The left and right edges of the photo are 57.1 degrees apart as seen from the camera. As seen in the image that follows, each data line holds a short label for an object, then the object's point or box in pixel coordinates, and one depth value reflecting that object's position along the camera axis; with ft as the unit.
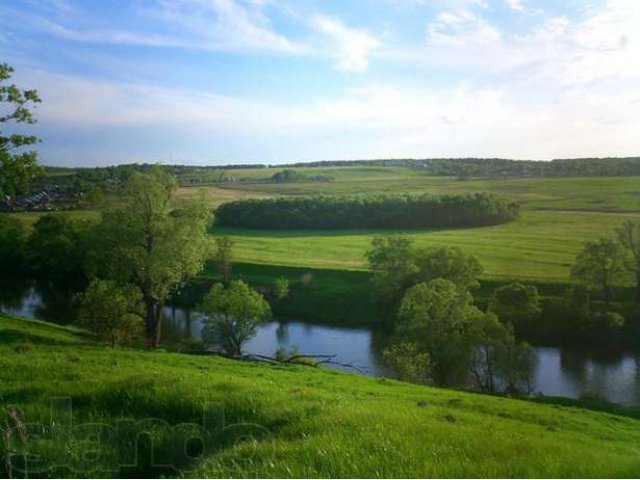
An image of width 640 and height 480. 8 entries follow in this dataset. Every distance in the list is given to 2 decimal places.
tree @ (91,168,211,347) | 107.55
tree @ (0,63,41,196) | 87.86
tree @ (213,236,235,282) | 223.30
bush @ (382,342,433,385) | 110.11
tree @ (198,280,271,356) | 143.13
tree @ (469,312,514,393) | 118.93
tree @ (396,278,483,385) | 120.16
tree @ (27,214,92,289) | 234.17
